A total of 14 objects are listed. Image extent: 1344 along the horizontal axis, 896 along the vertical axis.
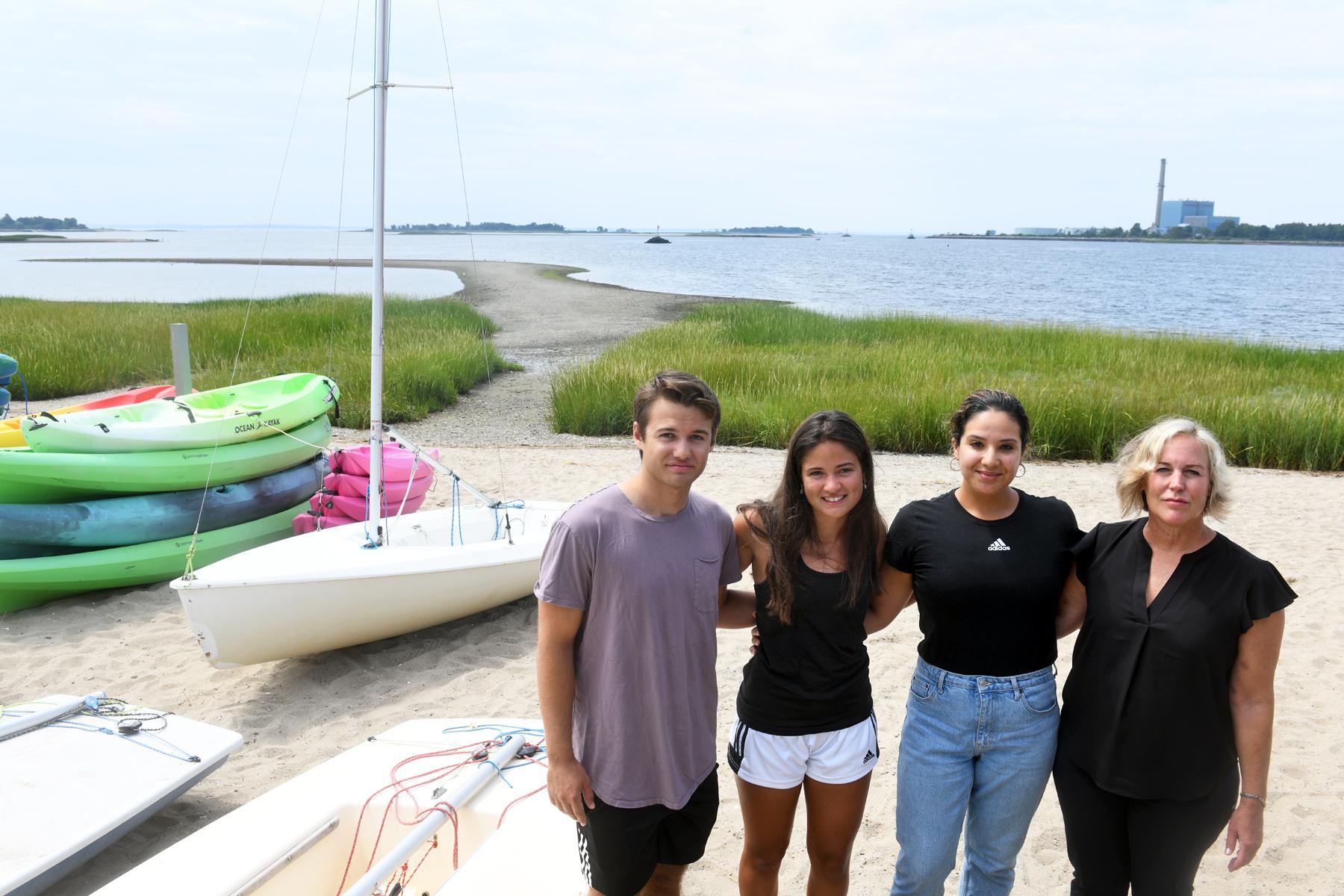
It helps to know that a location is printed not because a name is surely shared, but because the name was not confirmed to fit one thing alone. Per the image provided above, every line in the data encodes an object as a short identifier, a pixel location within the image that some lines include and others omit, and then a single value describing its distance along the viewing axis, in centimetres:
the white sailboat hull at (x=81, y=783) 331
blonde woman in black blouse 222
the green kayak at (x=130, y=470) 623
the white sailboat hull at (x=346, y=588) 496
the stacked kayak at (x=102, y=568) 615
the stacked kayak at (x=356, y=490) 712
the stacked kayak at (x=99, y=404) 711
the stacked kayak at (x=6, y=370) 995
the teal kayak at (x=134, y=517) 623
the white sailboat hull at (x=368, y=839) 293
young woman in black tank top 249
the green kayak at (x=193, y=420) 645
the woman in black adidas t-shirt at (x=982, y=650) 242
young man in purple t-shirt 225
